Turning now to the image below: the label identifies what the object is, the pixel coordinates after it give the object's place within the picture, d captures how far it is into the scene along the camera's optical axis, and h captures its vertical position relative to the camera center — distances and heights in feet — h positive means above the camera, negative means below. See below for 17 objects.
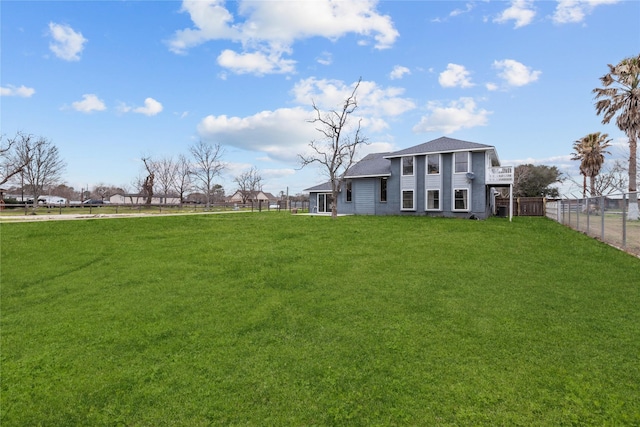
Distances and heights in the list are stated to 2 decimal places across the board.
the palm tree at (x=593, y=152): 103.91 +16.16
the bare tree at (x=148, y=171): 143.00 +19.24
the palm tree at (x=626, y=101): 69.56 +22.98
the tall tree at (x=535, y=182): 130.72 +8.14
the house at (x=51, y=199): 195.48 +5.50
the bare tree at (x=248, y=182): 228.02 +16.91
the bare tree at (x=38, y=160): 113.91 +17.92
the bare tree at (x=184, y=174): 178.19 +18.14
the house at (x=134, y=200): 189.16 +4.56
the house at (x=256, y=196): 249.77 +8.33
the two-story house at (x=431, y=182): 64.85 +4.71
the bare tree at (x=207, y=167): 172.24 +21.29
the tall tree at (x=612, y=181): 120.60 +8.02
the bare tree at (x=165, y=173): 175.22 +18.76
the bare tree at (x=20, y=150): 108.68 +21.11
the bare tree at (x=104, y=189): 256.73 +15.55
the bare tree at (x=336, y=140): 70.77 +14.91
